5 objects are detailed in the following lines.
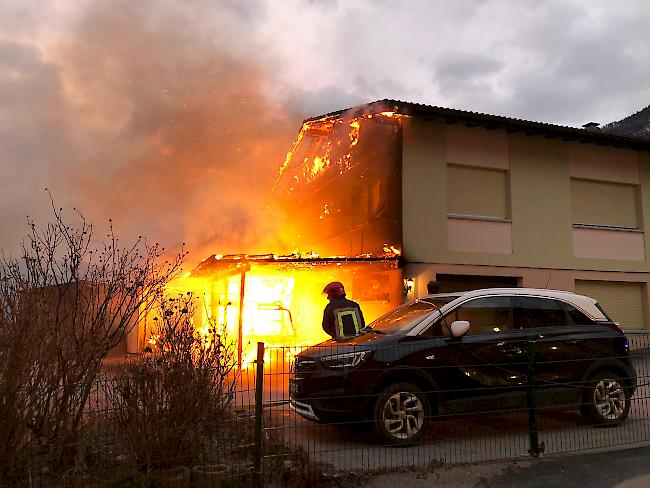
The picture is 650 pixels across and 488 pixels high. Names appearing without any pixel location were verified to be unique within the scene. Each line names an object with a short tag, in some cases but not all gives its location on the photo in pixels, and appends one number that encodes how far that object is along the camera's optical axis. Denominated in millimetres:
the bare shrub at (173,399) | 4354
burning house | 12648
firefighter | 7684
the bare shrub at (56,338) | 4062
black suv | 5746
